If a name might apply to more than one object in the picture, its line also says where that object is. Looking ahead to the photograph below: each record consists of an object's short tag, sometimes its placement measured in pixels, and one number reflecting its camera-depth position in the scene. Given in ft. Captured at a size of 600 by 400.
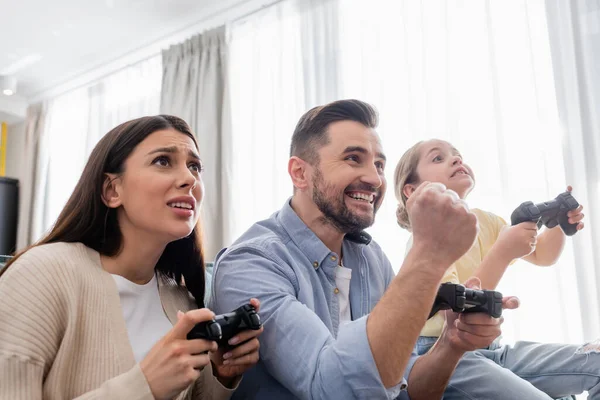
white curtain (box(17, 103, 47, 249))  15.57
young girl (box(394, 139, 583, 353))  4.74
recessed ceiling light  14.14
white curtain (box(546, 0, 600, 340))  6.88
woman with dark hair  2.73
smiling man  2.67
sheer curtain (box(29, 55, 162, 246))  13.60
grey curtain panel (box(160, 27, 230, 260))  11.11
